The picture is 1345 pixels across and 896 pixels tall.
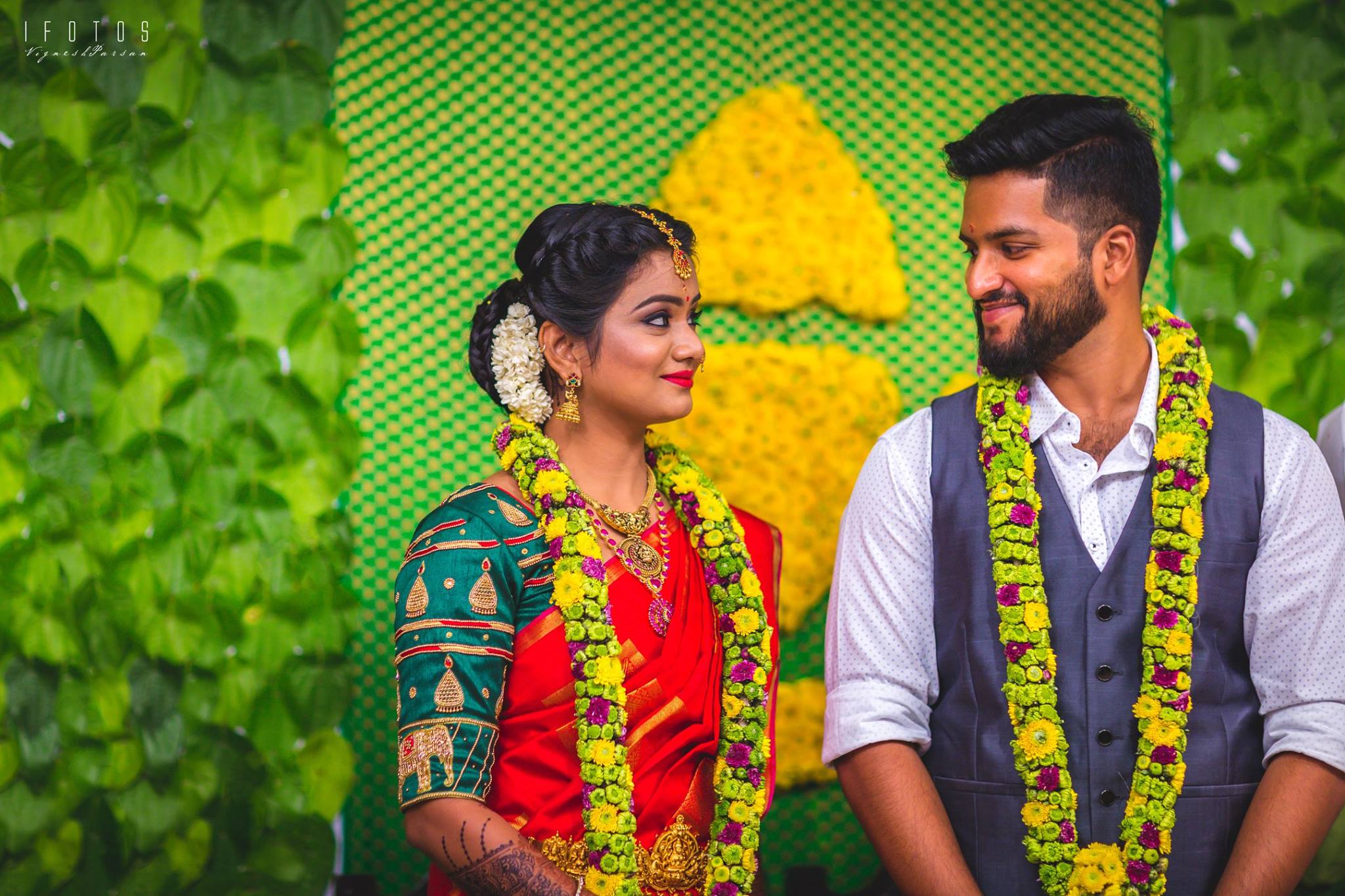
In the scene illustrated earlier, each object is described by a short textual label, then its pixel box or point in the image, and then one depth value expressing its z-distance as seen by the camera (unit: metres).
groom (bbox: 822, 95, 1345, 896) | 2.24
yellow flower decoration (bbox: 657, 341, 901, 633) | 3.27
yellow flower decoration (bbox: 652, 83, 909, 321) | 3.28
